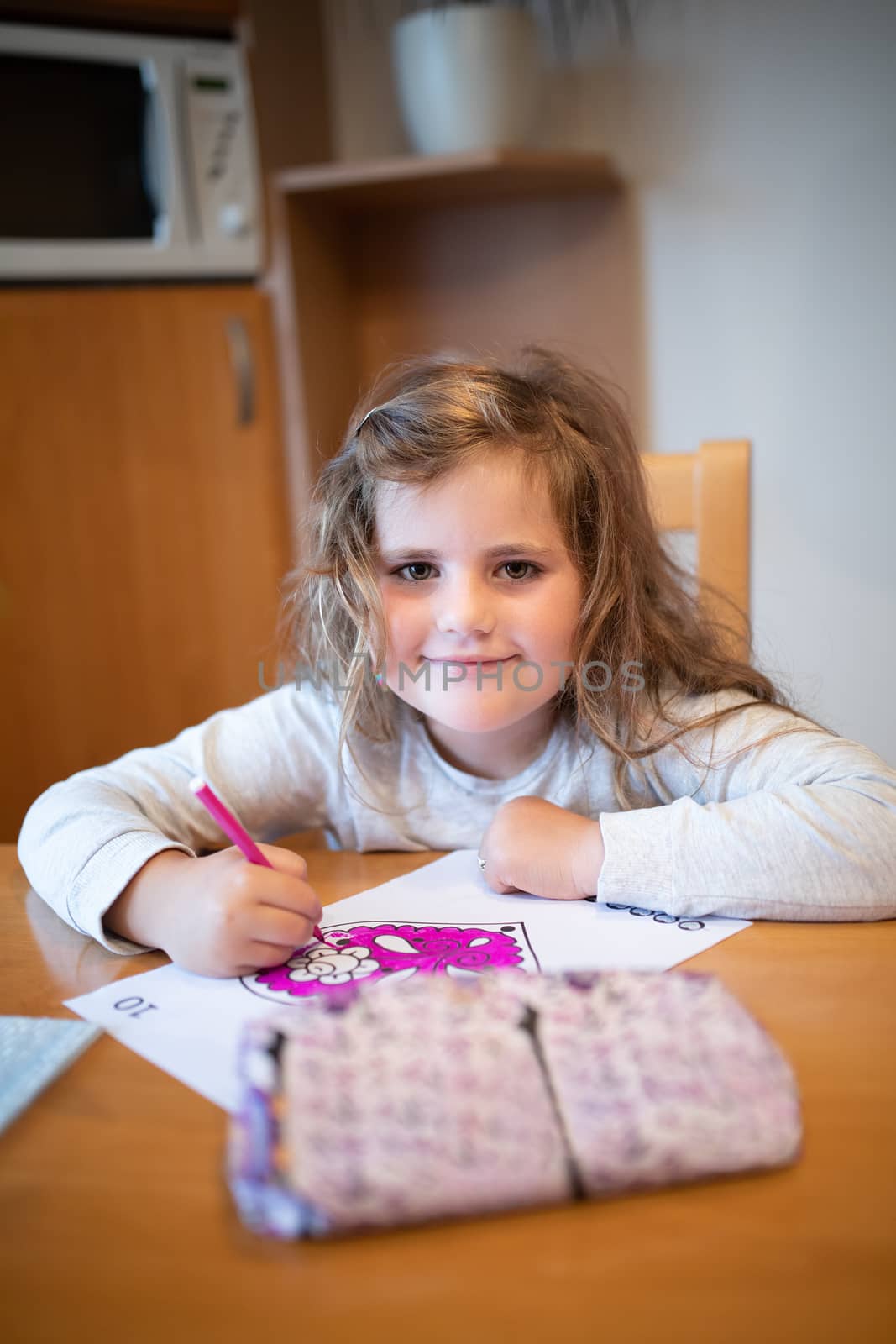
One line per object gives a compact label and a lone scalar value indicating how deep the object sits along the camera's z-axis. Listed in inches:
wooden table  12.9
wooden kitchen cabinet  60.0
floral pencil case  14.1
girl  24.6
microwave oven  57.2
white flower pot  59.9
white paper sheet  19.9
